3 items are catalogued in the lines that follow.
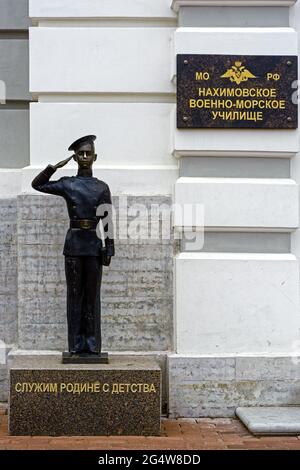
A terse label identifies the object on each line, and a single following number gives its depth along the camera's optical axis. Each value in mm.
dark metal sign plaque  7441
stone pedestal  6562
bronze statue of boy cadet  6836
